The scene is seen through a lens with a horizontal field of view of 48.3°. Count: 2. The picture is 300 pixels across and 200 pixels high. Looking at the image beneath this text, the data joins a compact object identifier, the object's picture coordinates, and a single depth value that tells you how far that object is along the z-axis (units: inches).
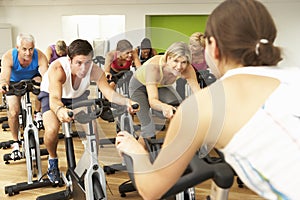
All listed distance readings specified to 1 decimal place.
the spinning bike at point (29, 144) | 111.3
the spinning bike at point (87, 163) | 81.9
